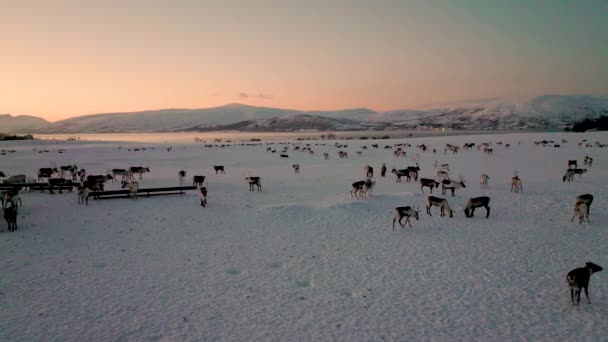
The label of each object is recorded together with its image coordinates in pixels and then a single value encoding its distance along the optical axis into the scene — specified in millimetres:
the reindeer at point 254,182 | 25500
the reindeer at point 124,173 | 31109
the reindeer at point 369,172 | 29178
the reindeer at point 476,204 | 17406
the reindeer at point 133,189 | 22359
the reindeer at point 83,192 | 21559
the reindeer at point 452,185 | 21681
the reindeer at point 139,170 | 32344
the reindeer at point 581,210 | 16219
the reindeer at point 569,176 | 26059
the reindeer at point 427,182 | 22703
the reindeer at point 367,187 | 21750
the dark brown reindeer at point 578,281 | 9102
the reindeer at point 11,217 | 15727
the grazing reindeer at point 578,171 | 26594
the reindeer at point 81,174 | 31967
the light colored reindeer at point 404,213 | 15828
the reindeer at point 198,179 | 26703
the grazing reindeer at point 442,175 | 28969
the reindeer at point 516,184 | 22806
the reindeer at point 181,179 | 28969
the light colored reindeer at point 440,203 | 17656
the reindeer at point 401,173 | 28469
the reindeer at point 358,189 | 21534
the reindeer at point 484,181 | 24547
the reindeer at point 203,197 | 20594
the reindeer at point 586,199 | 16531
